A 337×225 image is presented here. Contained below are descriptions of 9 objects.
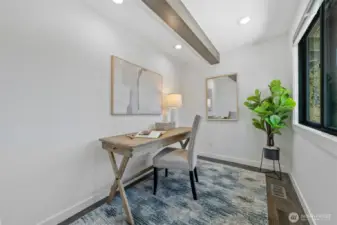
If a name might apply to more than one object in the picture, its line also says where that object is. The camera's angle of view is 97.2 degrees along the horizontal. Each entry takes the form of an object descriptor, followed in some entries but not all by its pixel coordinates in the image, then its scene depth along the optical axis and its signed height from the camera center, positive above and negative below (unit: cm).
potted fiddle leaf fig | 222 +1
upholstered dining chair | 189 -64
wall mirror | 312 +29
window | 125 +41
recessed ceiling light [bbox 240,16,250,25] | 206 +128
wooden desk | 152 -40
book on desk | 191 -31
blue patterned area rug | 151 -109
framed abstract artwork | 213 +37
